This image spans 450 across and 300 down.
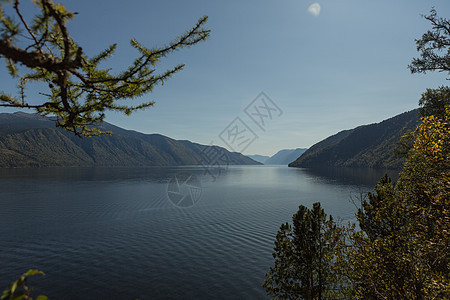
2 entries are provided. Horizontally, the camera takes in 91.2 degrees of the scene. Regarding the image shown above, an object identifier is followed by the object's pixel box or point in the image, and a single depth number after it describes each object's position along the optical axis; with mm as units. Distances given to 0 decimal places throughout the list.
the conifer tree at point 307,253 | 16891
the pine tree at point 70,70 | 3594
